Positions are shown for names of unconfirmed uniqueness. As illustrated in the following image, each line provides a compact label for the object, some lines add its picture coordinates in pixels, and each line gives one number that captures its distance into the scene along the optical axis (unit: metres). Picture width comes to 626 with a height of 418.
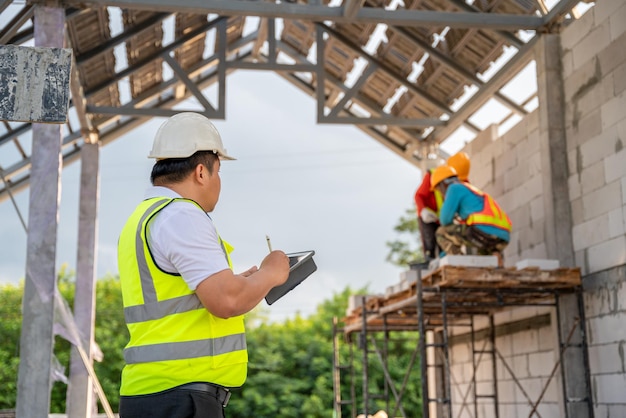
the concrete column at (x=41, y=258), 7.31
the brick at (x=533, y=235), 9.59
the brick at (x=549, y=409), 8.91
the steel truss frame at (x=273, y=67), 8.59
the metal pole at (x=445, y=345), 8.15
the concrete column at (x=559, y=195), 8.21
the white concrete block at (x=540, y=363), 9.09
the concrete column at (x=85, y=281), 11.39
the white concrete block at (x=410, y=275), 8.95
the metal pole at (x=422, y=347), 8.24
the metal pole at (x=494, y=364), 10.12
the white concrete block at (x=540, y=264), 7.93
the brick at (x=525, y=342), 9.51
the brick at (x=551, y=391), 8.93
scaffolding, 8.00
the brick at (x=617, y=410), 7.58
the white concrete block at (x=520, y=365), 9.75
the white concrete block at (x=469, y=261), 7.84
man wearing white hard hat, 2.20
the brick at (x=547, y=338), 8.91
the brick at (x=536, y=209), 9.58
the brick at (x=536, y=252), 9.52
